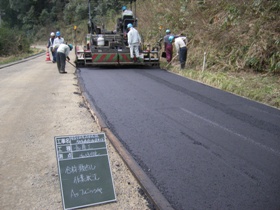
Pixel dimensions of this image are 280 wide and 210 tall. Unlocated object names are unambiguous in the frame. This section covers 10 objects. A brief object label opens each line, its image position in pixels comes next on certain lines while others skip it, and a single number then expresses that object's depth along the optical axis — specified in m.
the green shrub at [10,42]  22.66
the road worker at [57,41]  12.91
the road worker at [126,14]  13.32
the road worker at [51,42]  14.93
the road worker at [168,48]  12.91
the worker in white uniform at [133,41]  11.67
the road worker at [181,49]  11.49
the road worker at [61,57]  11.22
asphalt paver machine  11.93
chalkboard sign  2.64
